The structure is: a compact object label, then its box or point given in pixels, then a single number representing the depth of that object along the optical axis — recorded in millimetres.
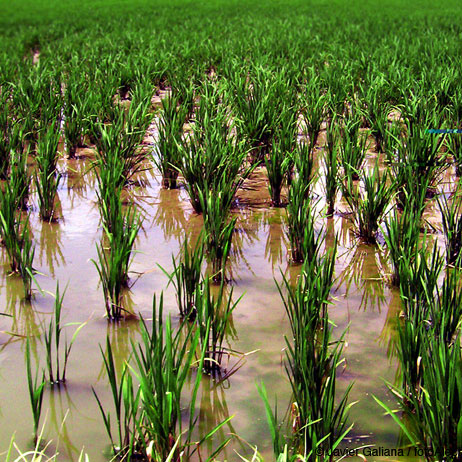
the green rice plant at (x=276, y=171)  4422
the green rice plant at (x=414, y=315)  2191
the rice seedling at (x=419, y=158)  4224
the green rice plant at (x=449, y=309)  2408
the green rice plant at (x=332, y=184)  4219
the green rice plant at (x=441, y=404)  1858
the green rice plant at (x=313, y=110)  5738
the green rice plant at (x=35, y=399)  1988
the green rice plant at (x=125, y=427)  1955
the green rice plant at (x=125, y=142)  4617
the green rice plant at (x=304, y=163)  4129
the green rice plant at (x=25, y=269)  3070
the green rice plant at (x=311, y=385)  1934
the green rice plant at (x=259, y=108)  5449
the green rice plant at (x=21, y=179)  3931
